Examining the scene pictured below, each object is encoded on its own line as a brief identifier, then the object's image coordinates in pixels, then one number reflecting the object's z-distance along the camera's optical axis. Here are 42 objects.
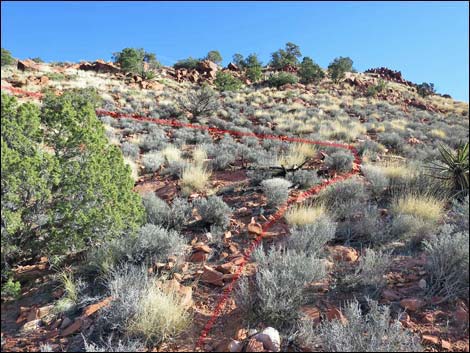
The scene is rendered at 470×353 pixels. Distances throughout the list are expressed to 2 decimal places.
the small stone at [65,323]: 3.21
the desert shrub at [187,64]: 41.41
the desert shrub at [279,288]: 3.13
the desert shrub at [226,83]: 28.27
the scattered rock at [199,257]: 4.39
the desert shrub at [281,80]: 32.56
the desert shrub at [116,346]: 2.73
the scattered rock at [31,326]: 3.20
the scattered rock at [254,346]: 2.69
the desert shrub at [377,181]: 6.24
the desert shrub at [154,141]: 10.44
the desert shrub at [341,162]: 7.84
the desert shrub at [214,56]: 47.47
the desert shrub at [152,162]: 8.34
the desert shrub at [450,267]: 3.23
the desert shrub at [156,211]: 5.23
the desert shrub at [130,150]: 9.51
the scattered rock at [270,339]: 2.76
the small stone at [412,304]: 3.17
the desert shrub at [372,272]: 3.49
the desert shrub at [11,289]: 3.54
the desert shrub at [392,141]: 11.69
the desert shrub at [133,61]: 31.39
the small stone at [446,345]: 2.72
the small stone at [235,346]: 2.81
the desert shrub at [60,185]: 3.52
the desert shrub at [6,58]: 27.52
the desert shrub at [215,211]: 5.28
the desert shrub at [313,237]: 4.19
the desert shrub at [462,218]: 3.78
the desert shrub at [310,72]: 35.75
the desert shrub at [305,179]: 6.77
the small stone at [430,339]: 2.77
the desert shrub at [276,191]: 5.91
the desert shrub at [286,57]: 44.94
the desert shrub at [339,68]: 36.44
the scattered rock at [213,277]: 3.88
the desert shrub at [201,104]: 16.66
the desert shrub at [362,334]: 2.62
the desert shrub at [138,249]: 3.99
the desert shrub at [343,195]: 5.56
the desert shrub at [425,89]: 36.22
